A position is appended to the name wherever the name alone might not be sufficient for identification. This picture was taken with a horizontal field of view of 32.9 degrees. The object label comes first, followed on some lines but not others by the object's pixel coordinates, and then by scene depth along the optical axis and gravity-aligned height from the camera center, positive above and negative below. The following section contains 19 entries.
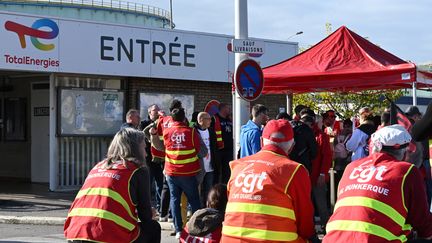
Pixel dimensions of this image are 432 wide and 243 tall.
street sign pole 11.97 +1.09
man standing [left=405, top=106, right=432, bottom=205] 9.35 -0.36
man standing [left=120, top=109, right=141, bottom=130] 12.14 +0.16
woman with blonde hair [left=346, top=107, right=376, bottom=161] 10.86 -0.16
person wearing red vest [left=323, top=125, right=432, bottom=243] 4.72 -0.50
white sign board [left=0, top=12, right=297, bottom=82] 15.73 +1.86
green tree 34.19 +1.27
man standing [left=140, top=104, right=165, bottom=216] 12.35 -0.51
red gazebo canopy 11.40 +0.96
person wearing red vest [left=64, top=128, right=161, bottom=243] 5.39 -0.54
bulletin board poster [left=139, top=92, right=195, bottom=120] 17.84 +0.69
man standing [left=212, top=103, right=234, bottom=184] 13.58 -0.18
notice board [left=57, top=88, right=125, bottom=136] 16.80 +0.40
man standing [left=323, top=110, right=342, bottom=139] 14.12 +0.13
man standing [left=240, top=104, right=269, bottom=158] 10.37 -0.05
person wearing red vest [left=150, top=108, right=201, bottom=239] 10.39 -0.46
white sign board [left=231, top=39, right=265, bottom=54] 11.59 +1.32
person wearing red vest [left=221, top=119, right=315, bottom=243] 5.00 -0.52
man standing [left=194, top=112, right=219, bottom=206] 11.75 -0.43
